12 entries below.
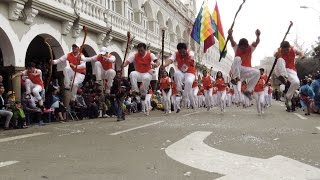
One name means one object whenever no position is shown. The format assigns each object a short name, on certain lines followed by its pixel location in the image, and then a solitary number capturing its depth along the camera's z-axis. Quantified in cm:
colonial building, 1304
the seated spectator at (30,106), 1144
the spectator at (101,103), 1450
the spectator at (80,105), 1400
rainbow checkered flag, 2220
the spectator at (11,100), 1061
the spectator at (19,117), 1046
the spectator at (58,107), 1284
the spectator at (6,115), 1016
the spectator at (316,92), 1422
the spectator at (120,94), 1133
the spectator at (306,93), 1396
